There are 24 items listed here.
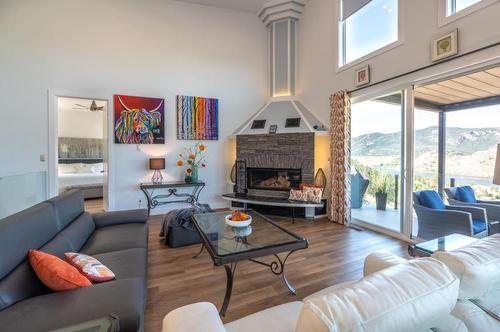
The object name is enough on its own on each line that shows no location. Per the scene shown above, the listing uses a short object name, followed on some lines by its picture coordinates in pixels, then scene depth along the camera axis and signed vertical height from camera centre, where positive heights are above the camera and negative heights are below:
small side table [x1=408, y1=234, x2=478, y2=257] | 1.98 -0.73
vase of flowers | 4.98 +0.05
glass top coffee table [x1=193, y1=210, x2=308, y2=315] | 1.84 -0.70
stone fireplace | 4.66 +0.00
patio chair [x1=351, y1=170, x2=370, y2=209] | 4.25 -0.47
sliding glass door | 3.60 +0.03
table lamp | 4.69 -0.06
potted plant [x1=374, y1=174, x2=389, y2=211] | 3.84 -0.46
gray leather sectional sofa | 1.11 -0.71
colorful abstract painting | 5.07 +1.00
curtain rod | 2.44 +1.23
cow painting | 4.59 +0.88
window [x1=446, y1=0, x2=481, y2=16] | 2.60 +1.80
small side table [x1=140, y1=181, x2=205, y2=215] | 4.67 -0.64
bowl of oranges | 2.39 -0.60
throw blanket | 3.19 -0.79
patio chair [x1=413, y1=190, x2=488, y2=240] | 2.71 -0.67
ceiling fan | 7.27 +1.82
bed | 6.10 -0.42
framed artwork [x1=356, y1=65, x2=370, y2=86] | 3.77 +1.44
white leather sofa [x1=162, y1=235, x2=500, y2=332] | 0.62 -0.41
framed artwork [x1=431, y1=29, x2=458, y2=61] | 2.66 +1.38
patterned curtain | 4.15 +0.09
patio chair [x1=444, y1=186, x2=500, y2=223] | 2.90 -0.50
